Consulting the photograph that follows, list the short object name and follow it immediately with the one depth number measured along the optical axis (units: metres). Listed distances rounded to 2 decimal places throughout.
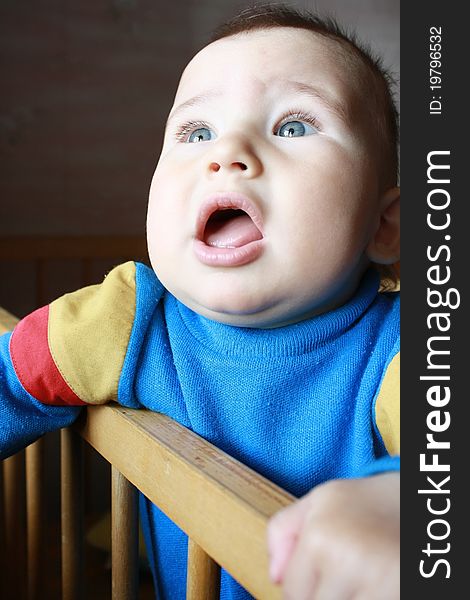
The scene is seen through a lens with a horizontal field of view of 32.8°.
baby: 0.56
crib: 0.42
